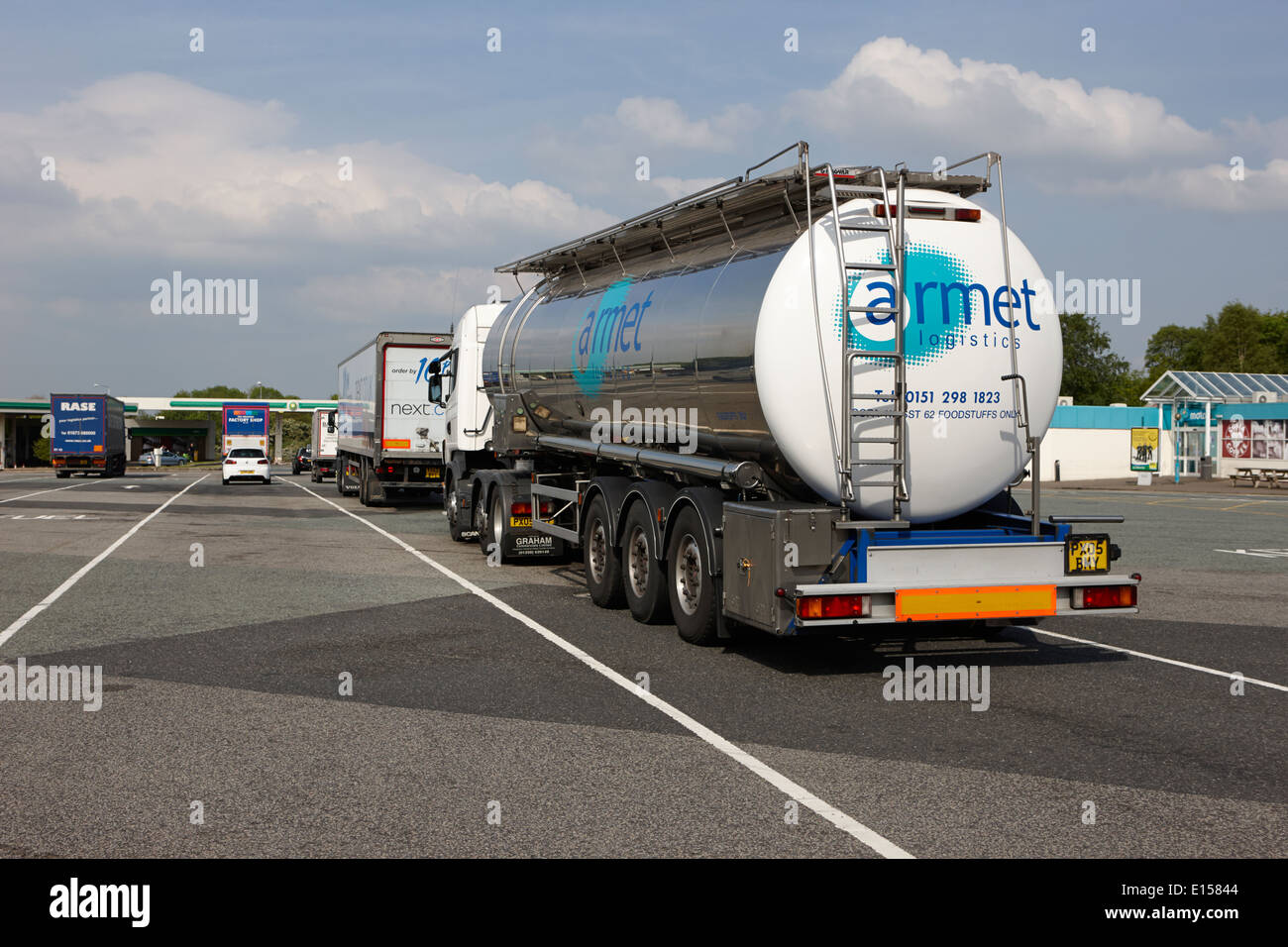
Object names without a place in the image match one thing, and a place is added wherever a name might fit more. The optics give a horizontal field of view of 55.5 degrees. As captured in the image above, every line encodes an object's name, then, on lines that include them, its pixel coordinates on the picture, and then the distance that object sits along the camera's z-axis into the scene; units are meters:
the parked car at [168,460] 96.32
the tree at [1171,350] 122.38
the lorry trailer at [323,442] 48.31
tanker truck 8.30
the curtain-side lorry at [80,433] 53.28
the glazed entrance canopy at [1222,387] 52.41
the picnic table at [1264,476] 42.88
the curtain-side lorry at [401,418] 27.34
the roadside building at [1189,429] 49.34
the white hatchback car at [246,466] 45.28
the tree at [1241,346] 102.81
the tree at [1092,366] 133.00
